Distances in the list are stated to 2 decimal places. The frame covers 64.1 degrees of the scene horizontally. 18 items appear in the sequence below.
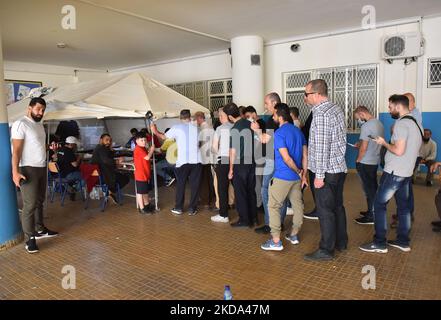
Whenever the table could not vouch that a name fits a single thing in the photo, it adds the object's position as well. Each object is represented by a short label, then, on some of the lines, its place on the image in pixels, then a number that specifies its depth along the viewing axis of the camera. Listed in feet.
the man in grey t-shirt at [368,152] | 13.01
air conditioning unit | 22.43
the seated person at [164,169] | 21.63
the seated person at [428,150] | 21.50
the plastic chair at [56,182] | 18.44
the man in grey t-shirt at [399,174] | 10.57
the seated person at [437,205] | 12.93
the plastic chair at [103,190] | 17.65
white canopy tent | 16.10
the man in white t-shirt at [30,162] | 11.96
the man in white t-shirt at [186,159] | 15.98
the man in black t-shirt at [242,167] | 13.55
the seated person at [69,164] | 18.28
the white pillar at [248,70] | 26.58
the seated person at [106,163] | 17.43
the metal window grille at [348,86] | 24.98
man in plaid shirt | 10.10
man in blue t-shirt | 11.06
